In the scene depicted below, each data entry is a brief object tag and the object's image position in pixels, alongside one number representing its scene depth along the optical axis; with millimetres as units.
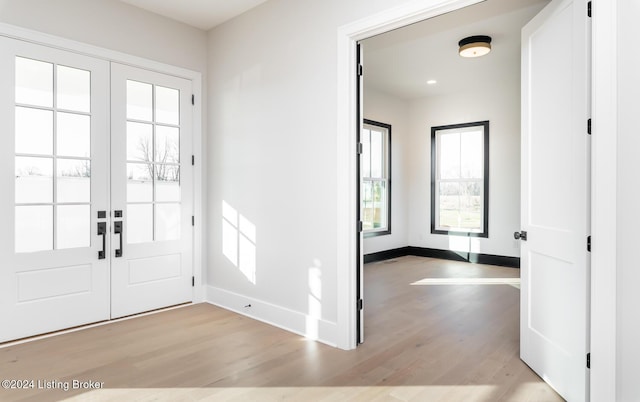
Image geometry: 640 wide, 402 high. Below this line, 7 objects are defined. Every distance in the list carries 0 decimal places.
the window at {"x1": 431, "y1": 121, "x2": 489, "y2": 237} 6758
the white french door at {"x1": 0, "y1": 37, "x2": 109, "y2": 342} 3102
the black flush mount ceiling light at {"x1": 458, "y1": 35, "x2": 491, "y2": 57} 4461
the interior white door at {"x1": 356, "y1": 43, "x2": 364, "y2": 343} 3045
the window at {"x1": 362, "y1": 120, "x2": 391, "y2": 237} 6793
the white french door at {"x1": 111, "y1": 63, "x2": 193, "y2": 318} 3699
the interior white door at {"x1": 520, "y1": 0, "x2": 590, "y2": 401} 2055
